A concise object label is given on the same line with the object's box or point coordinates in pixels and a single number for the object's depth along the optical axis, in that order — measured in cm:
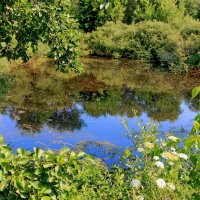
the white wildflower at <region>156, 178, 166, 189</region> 481
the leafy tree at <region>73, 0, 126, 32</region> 4896
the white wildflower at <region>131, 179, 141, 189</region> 470
